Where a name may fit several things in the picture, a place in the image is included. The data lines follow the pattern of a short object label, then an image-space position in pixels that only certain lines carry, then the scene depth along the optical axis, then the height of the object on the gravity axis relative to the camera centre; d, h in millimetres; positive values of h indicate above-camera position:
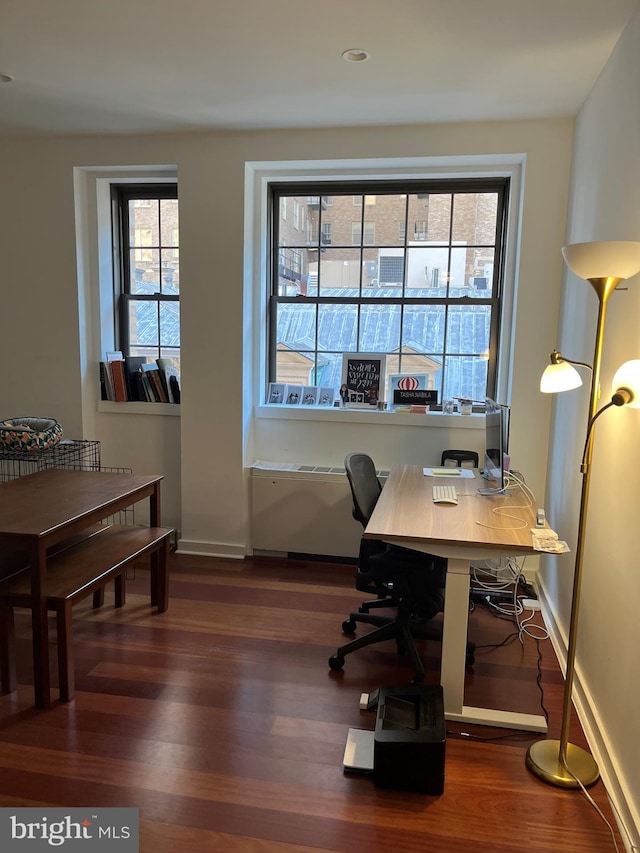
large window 4000 +483
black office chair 2650 -1055
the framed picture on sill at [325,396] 4246 -343
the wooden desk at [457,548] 2301 -757
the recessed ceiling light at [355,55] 2713 +1356
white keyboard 2840 -710
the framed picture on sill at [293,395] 4281 -346
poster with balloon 4102 -277
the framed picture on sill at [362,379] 4148 -212
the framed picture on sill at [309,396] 4270 -347
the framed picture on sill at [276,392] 4309 -331
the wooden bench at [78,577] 2430 -1030
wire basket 3461 -777
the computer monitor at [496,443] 2875 -460
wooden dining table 2340 -745
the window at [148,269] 4344 +550
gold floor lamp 1854 -112
